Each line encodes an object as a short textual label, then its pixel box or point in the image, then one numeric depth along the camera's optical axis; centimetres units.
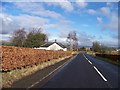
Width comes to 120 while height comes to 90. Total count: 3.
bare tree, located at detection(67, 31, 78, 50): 5322
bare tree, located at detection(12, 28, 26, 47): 3944
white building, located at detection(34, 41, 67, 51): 4722
